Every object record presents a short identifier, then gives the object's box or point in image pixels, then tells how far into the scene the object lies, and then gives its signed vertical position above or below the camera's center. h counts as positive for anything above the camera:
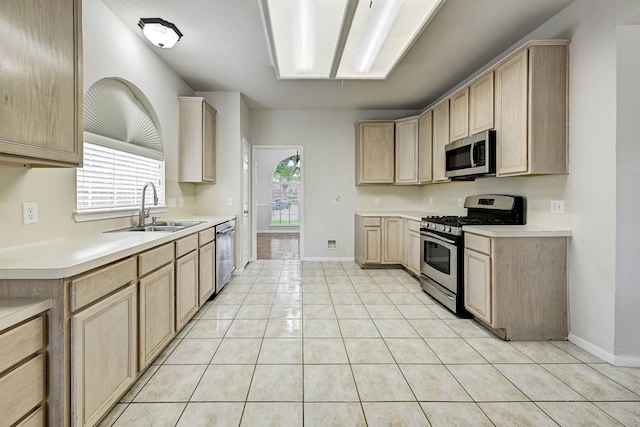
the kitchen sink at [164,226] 2.87 -0.14
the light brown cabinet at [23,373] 1.08 -0.59
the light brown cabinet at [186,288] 2.56 -0.66
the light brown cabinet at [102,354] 1.36 -0.70
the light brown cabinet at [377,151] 5.21 +1.00
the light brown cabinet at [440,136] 4.06 +1.00
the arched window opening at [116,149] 2.41 +0.56
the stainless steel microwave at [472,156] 3.02 +0.59
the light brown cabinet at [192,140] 4.04 +0.91
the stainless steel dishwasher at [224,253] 3.66 -0.51
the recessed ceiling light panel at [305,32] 2.39 +1.55
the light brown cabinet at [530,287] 2.54 -0.61
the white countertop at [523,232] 2.51 -0.16
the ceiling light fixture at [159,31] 2.61 +1.51
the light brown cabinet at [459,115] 3.54 +1.13
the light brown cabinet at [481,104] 3.06 +1.10
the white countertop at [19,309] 1.10 -0.36
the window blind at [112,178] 2.39 +0.29
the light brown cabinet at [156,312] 1.96 -0.69
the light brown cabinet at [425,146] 4.53 +0.96
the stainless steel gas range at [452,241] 3.05 -0.31
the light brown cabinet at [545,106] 2.54 +0.85
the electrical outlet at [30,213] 1.82 -0.01
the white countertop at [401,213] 4.62 -0.02
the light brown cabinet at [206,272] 3.12 -0.63
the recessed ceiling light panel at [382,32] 2.36 +1.55
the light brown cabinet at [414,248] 4.23 -0.50
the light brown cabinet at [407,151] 4.98 +0.96
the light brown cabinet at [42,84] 1.31 +0.58
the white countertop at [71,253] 1.27 -0.21
